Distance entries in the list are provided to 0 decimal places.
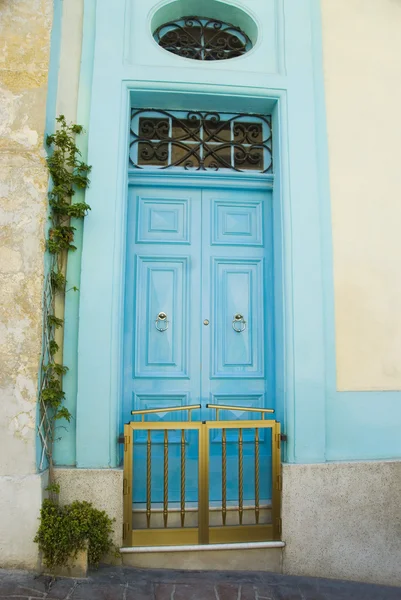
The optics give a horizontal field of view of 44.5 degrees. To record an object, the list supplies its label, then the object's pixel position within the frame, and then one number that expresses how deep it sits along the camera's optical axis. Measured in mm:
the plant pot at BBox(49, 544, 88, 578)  3240
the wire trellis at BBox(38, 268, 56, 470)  3492
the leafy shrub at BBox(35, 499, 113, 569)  3219
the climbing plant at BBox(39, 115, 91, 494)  3533
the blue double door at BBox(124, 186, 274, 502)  3998
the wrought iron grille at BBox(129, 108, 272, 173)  4242
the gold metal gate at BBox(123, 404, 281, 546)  3625
